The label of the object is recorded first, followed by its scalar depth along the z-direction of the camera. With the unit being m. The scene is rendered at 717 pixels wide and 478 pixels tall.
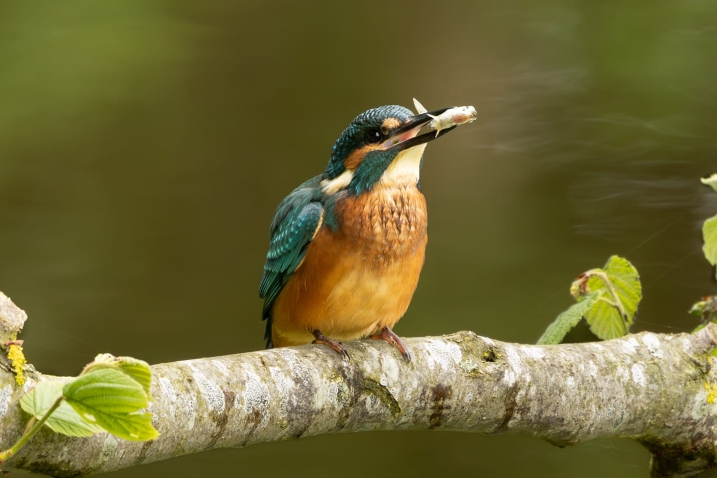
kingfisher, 4.86
